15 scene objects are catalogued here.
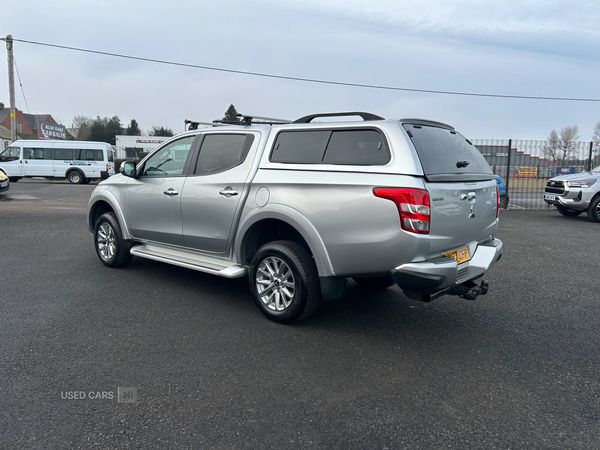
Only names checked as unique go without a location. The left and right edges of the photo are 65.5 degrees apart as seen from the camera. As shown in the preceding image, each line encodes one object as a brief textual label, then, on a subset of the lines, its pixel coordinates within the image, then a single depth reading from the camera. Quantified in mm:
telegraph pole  26469
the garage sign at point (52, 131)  53969
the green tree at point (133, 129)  78150
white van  24297
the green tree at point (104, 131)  69812
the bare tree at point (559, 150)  15915
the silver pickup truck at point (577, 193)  12164
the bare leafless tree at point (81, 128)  70644
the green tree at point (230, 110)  79438
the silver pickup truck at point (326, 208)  3584
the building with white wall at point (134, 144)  54531
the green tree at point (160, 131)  77738
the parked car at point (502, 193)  14000
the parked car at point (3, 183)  15990
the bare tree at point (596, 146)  16606
